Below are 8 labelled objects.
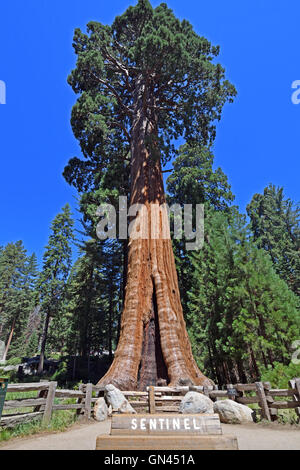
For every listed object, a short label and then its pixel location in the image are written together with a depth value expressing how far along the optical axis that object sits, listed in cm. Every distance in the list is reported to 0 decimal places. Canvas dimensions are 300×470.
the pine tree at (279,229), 2461
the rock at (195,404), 620
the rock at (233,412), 630
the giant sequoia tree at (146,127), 908
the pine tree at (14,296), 3938
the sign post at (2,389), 446
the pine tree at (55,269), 2645
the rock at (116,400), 678
